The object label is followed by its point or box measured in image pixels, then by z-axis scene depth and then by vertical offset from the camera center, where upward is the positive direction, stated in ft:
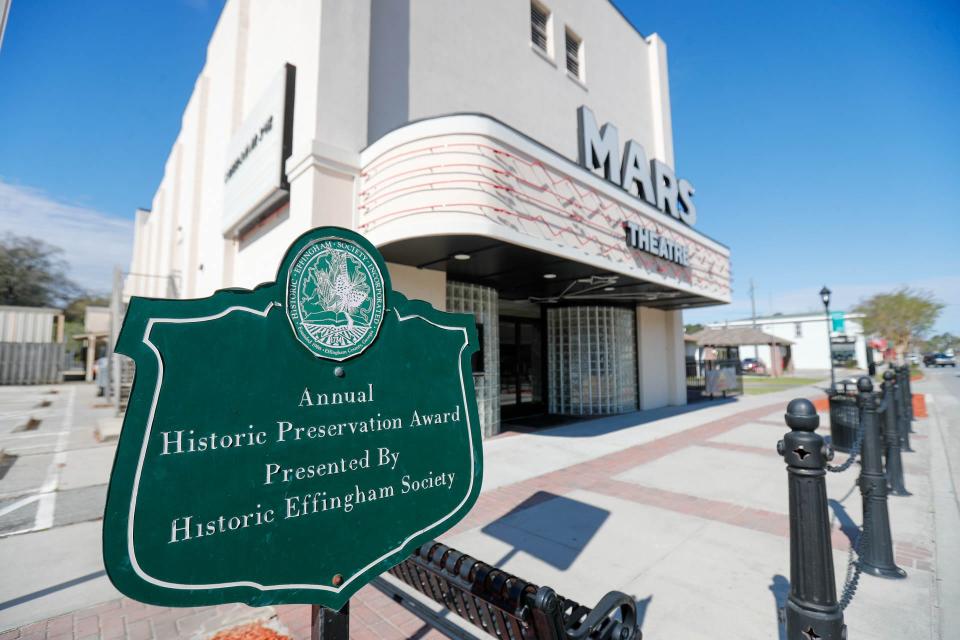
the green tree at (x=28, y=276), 129.39 +24.23
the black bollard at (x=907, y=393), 36.76 -3.79
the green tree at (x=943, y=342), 321.50 +4.63
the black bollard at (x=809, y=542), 6.86 -3.09
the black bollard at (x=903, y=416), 28.44 -4.95
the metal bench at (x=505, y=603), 5.98 -3.84
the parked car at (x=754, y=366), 135.44 -5.16
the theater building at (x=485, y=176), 22.17 +10.52
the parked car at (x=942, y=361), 195.21 -5.59
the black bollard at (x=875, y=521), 11.61 -4.63
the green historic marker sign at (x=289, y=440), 4.57 -1.09
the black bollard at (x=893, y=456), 18.40 -4.49
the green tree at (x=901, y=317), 127.85 +9.50
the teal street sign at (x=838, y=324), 65.98 +3.89
